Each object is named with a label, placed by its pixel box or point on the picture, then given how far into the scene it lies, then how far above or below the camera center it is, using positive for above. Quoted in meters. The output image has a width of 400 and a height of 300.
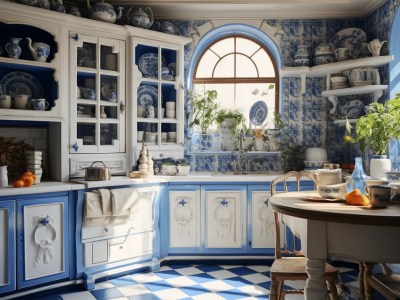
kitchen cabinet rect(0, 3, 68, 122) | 3.72 +0.74
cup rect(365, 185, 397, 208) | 2.27 -0.23
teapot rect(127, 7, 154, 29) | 4.53 +1.36
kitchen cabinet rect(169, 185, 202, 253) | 4.44 -0.69
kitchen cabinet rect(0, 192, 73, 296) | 3.35 -0.71
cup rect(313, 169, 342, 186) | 2.61 -0.15
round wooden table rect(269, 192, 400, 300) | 2.05 -0.40
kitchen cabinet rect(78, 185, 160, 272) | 3.86 -0.81
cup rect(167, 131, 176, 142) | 4.87 +0.16
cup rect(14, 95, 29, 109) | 3.83 +0.43
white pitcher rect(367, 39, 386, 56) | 4.35 +1.04
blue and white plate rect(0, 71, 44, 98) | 3.97 +0.61
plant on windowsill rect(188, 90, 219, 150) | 5.11 +0.45
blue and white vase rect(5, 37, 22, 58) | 3.73 +0.88
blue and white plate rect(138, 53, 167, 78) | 4.71 +0.93
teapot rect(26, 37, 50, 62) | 3.86 +0.88
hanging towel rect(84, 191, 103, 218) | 3.79 -0.47
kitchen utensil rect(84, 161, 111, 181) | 3.97 -0.20
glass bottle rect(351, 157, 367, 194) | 2.62 -0.16
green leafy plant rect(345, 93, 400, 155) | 3.63 +0.18
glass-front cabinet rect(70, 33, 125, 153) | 4.11 +0.55
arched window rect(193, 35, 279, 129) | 5.27 +0.93
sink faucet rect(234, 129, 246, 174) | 4.93 -0.12
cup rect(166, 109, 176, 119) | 4.83 +0.41
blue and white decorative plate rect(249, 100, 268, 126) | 5.19 +0.45
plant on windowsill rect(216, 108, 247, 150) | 5.05 +0.29
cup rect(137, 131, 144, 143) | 4.63 +0.15
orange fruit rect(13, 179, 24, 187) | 3.48 -0.26
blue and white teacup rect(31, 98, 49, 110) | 3.85 +0.41
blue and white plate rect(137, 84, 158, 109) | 4.71 +0.60
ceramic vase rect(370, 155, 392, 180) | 3.85 -0.13
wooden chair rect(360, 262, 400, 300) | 2.40 -0.77
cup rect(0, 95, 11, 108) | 3.73 +0.42
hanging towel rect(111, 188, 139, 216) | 3.93 -0.45
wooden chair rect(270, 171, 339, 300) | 2.66 -0.74
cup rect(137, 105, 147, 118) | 4.66 +0.41
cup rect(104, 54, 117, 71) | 4.41 +0.89
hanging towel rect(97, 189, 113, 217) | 3.88 -0.45
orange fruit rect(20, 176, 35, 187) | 3.56 -0.24
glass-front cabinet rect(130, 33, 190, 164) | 4.66 +0.58
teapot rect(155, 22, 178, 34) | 4.78 +1.35
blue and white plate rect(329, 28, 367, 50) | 4.87 +1.26
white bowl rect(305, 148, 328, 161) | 4.85 -0.04
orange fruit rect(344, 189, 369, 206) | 2.36 -0.26
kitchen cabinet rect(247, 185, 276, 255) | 4.47 -0.71
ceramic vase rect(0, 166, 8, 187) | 3.52 -0.21
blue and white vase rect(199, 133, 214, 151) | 5.20 +0.10
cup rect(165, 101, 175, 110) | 4.82 +0.51
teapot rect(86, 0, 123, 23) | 4.28 +1.35
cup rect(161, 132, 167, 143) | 4.83 +0.15
